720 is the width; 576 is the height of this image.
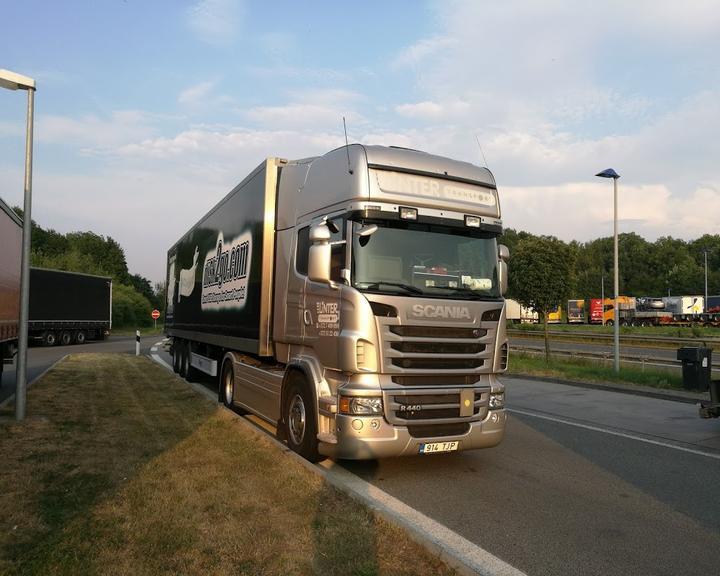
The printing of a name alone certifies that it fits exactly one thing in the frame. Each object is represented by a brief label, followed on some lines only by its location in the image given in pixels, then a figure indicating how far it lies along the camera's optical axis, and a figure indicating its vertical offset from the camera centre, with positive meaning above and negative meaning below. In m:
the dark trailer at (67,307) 31.00 +0.09
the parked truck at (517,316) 57.53 -0.05
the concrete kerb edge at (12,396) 10.15 -1.67
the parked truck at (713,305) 61.22 +1.45
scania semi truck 5.68 +0.06
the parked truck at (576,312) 73.38 +0.55
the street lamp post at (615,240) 16.14 +2.24
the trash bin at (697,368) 12.84 -1.08
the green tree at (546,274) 19.44 +1.37
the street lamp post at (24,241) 8.49 +0.98
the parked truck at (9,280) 11.84 +0.58
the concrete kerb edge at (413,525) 3.78 -1.62
